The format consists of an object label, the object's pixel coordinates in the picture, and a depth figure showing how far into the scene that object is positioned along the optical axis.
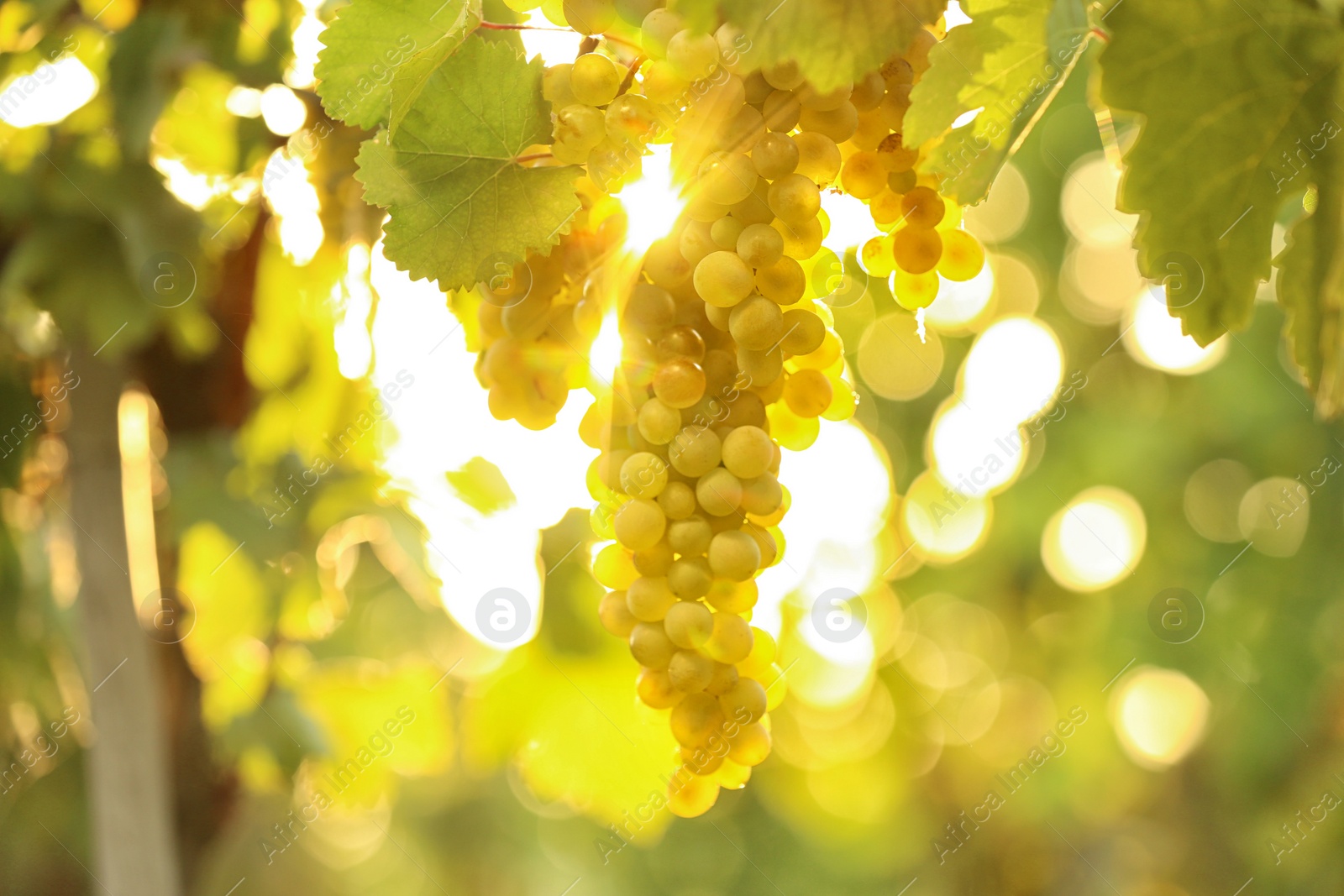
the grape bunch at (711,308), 0.99
